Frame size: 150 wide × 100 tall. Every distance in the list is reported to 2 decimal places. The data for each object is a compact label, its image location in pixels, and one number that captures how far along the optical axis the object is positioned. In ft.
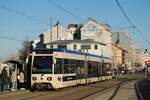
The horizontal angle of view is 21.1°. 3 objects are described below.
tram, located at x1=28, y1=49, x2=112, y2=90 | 95.30
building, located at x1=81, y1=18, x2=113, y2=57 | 365.40
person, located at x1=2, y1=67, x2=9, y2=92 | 92.17
